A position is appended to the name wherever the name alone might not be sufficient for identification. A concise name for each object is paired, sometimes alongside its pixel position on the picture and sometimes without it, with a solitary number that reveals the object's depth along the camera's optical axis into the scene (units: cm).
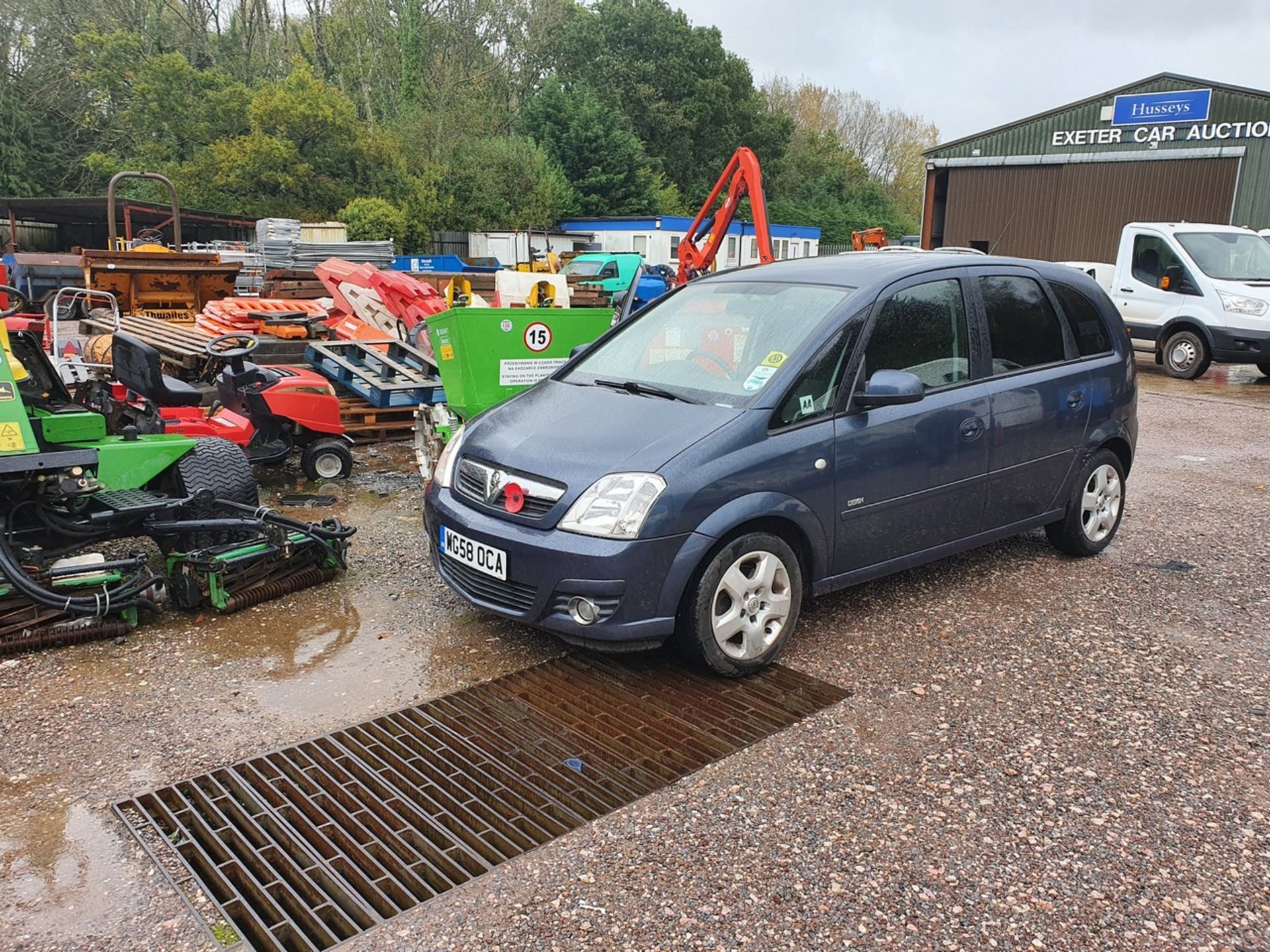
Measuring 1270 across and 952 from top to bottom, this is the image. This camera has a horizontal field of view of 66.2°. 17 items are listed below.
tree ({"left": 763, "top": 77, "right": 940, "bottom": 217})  6806
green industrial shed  2308
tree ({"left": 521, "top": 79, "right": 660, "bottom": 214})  4172
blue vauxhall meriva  389
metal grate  286
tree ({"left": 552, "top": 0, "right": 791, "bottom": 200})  4800
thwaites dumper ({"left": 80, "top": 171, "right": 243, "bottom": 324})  1255
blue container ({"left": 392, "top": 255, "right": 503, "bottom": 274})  2480
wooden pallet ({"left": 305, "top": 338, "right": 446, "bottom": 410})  898
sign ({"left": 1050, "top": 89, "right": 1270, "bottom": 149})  2314
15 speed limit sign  716
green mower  438
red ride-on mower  696
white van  1336
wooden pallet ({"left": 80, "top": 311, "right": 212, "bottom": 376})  882
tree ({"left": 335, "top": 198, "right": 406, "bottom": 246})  3047
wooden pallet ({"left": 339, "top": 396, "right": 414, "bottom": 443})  898
